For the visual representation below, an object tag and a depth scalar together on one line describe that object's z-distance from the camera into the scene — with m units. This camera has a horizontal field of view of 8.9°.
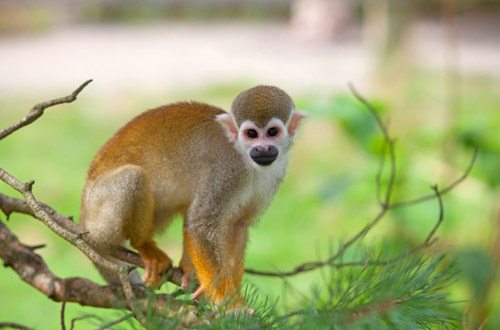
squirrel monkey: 2.32
